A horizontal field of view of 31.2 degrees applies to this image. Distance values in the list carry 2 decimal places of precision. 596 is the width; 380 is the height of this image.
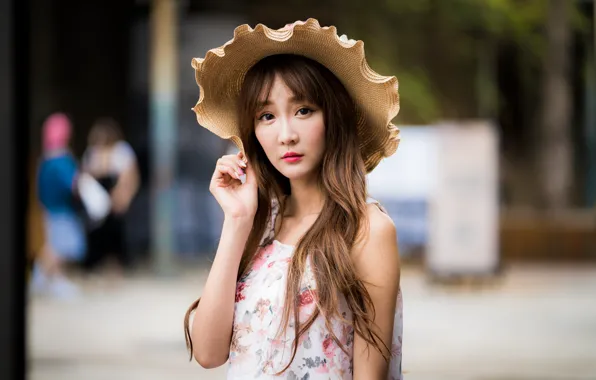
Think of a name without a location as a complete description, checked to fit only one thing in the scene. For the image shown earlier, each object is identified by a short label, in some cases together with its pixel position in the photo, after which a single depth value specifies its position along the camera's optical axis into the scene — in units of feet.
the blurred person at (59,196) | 37.78
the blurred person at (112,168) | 41.16
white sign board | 42.22
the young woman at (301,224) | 7.35
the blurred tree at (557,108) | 63.98
